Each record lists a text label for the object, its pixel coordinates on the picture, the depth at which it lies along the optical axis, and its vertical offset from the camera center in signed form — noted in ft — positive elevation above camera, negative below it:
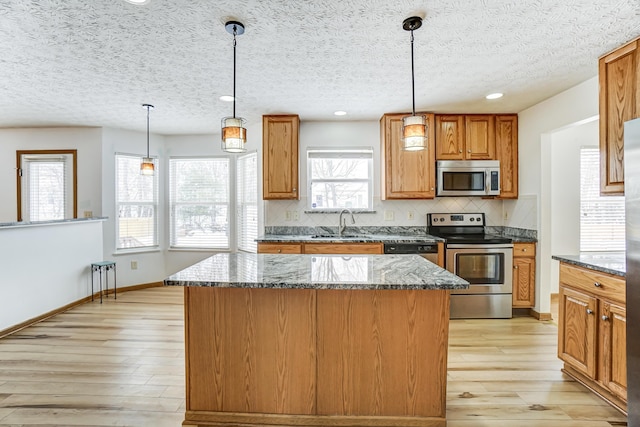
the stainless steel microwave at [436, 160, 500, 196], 13.12 +1.34
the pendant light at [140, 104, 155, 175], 13.69 +1.82
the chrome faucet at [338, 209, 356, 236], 14.07 -0.49
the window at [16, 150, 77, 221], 15.42 +1.19
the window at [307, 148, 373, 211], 14.40 +1.26
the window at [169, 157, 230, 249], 16.88 +0.46
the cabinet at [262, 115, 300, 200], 13.17 +2.21
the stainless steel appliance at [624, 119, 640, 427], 5.28 -0.80
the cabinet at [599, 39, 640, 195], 7.41 +2.46
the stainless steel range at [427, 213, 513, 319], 12.03 -2.35
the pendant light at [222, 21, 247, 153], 6.40 +1.51
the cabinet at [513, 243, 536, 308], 12.17 -2.41
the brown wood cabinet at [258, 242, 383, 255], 11.95 -1.36
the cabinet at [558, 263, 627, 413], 6.38 -2.59
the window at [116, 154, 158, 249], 15.97 +0.31
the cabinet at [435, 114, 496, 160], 13.24 +2.97
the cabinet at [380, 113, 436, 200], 13.14 +1.79
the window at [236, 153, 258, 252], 15.64 +0.44
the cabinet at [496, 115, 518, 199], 13.21 +2.36
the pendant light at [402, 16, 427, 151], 6.57 +1.64
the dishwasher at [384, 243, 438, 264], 11.99 -1.40
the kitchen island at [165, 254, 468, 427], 5.97 -2.64
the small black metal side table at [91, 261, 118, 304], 14.09 -2.58
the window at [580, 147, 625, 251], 14.06 -0.16
